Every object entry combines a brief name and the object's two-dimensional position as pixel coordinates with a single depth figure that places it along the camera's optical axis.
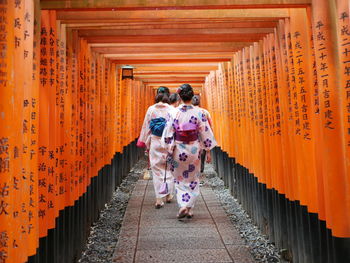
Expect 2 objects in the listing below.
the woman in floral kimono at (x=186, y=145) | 5.50
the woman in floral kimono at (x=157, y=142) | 6.47
